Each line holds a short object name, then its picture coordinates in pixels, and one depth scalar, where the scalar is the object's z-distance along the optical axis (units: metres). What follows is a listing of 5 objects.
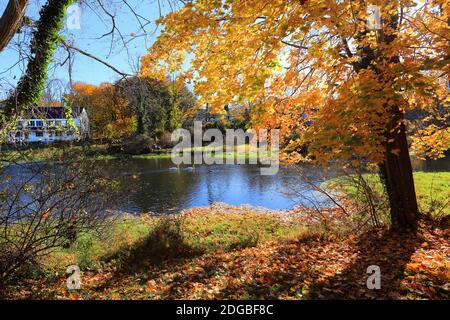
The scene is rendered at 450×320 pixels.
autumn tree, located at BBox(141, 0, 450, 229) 3.93
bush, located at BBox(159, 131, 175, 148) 36.19
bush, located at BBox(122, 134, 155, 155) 32.39
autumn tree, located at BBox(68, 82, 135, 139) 27.59
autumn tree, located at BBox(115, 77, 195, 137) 33.11
